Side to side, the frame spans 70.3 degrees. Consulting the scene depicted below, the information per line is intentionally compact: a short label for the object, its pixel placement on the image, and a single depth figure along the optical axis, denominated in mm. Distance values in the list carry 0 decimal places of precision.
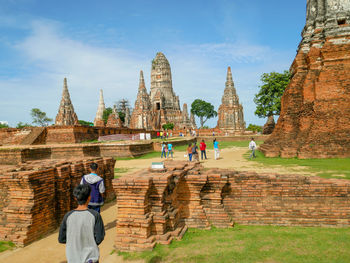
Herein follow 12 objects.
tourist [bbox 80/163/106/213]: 3868
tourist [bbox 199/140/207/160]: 12711
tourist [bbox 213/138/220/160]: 12390
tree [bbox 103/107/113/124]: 61188
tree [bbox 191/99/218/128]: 76250
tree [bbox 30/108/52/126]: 58750
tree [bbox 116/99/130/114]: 63406
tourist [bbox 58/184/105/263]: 2209
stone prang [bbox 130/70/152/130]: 47156
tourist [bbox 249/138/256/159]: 11866
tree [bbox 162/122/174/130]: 51591
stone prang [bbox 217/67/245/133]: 46375
